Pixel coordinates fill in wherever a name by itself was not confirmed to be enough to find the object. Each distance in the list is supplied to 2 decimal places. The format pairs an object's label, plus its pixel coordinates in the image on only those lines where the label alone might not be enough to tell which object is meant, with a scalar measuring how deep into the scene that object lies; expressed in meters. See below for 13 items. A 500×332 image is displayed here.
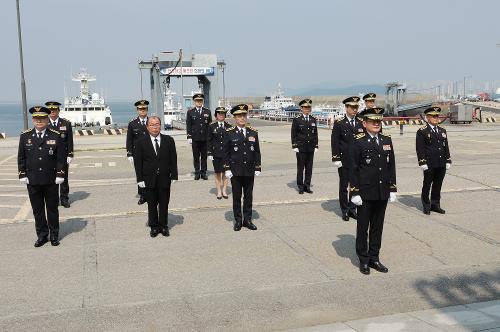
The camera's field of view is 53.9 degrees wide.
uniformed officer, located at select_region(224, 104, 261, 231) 7.58
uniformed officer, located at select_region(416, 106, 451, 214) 8.40
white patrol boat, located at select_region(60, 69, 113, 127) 56.88
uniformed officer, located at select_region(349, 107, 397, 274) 5.77
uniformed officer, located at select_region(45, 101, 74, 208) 9.45
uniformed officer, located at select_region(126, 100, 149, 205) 9.84
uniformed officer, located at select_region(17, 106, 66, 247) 6.86
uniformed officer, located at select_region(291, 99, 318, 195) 9.87
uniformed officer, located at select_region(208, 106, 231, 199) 10.01
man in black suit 7.15
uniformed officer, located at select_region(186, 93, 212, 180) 11.82
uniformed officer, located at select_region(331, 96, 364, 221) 8.26
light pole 22.95
